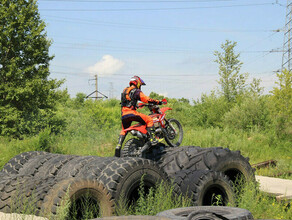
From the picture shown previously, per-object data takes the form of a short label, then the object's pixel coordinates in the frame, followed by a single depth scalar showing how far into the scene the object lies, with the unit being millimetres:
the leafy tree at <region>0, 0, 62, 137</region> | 24047
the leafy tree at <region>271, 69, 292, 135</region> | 26800
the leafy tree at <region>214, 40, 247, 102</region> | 41812
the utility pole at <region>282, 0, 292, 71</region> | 54953
